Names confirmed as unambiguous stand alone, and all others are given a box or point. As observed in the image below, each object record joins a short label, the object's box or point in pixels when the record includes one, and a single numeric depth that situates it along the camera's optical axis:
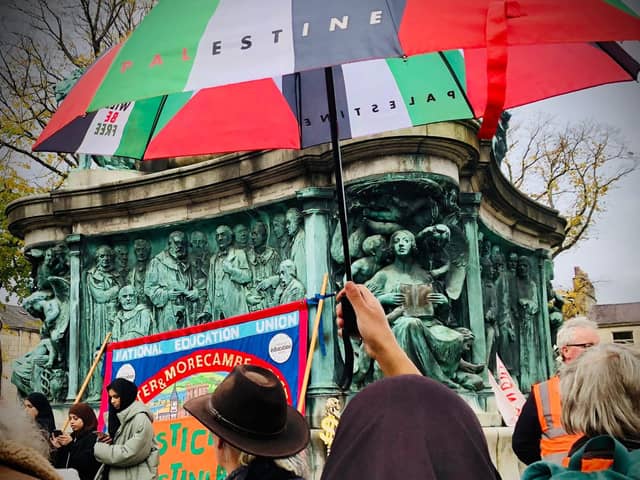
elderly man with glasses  4.11
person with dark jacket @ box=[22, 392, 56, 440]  7.15
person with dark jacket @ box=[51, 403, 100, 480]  6.82
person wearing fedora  2.78
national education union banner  9.27
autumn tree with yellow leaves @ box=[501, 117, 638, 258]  25.17
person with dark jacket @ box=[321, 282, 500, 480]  1.57
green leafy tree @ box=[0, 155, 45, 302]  23.61
